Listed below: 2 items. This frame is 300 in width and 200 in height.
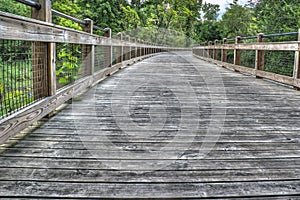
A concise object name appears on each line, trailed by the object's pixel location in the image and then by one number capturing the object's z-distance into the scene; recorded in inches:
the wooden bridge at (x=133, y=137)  49.7
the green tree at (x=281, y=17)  402.9
